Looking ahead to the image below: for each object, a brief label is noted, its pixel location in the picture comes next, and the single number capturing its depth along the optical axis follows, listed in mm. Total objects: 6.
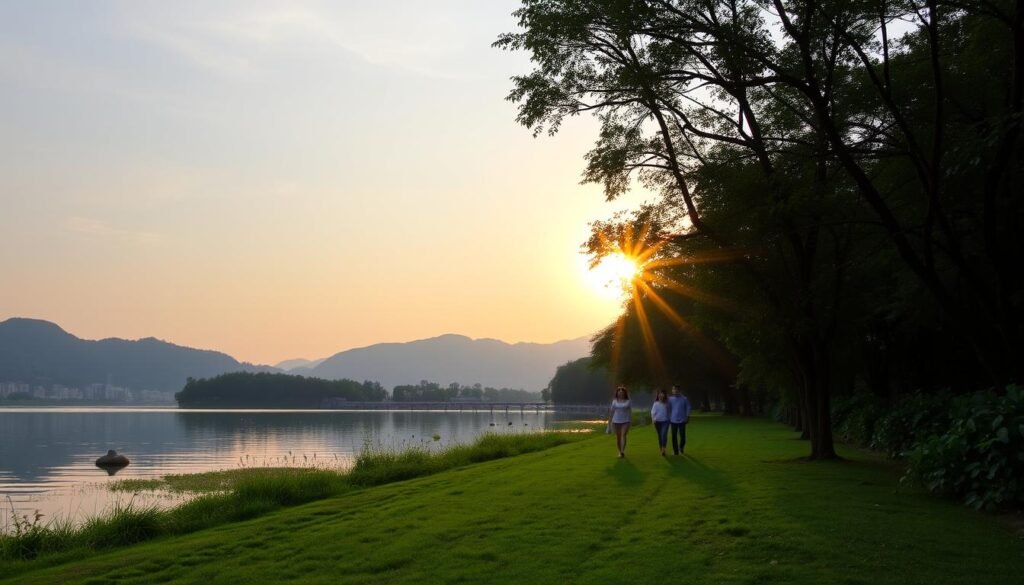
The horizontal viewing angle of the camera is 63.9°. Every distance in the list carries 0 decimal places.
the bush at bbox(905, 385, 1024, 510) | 11438
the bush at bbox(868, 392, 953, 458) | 19266
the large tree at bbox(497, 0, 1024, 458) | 14781
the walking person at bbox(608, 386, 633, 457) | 23297
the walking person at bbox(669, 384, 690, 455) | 23469
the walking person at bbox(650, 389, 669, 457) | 23828
